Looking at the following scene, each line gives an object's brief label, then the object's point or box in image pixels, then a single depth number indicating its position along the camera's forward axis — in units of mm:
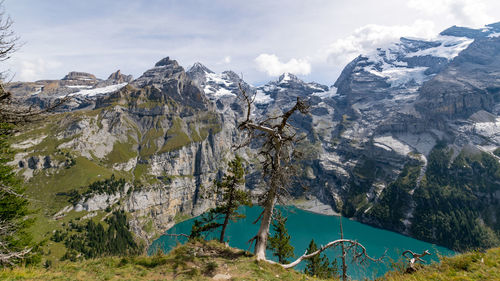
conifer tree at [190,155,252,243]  26781
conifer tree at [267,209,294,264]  37969
